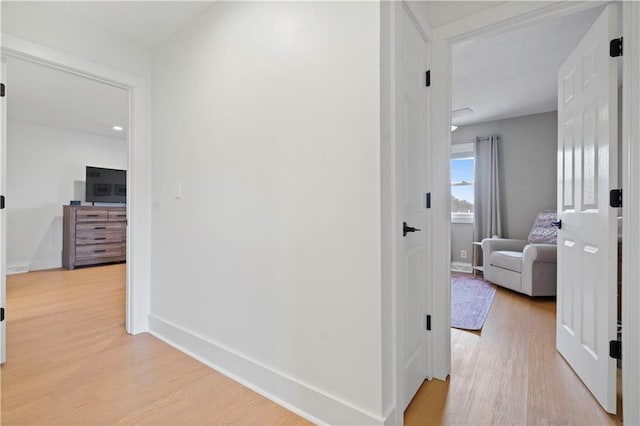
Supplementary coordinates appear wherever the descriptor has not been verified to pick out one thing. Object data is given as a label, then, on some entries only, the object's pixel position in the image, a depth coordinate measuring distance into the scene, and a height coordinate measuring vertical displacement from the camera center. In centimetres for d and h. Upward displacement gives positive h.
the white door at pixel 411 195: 138 +9
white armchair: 330 -56
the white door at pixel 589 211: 149 +2
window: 529 +46
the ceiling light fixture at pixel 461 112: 421 +142
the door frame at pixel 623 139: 133 +35
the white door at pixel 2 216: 191 -3
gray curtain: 470 +36
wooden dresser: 500 -41
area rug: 267 -95
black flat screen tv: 543 +48
